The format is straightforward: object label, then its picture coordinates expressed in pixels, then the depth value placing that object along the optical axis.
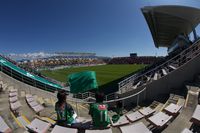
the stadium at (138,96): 4.52
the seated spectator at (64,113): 4.34
